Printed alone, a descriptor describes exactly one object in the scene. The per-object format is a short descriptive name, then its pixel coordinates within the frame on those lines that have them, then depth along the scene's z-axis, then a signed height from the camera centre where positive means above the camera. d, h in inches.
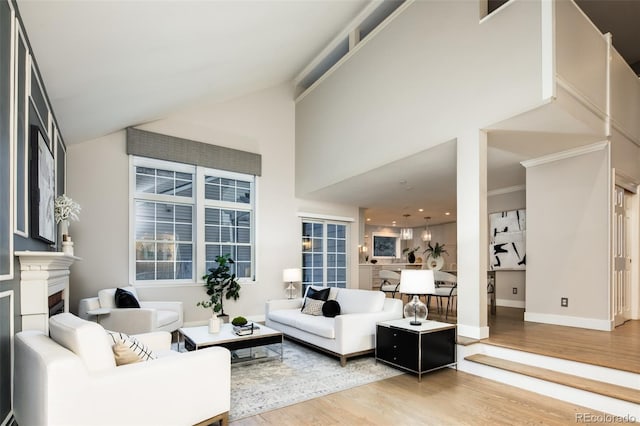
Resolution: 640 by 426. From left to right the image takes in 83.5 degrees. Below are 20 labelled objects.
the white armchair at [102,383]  72.2 -37.5
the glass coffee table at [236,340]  148.3 -52.2
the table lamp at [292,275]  259.1 -41.4
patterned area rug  121.2 -64.0
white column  157.1 -7.6
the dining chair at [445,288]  239.0 -48.7
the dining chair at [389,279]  299.9 -54.2
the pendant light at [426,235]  445.7 -21.3
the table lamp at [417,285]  150.9 -28.3
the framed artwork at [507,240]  265.1 -17.1
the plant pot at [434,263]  322.3 -40.6
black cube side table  144.3 -53.6
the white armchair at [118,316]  175.3 -47.6
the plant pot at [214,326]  160.6 -48.2
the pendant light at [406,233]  586.5 -24.6
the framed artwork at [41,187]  110.0 +10.9
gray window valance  228.7 +46.5
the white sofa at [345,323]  162.6 -52.5
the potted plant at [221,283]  243.4 -44.2
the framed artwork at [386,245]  579.8 -43.8
